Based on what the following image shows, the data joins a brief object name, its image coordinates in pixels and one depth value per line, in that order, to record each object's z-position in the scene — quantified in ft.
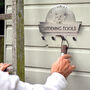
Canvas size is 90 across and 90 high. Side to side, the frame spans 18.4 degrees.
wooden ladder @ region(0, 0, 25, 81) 6.93
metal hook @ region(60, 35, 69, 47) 7.00
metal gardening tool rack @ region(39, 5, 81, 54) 6.84
